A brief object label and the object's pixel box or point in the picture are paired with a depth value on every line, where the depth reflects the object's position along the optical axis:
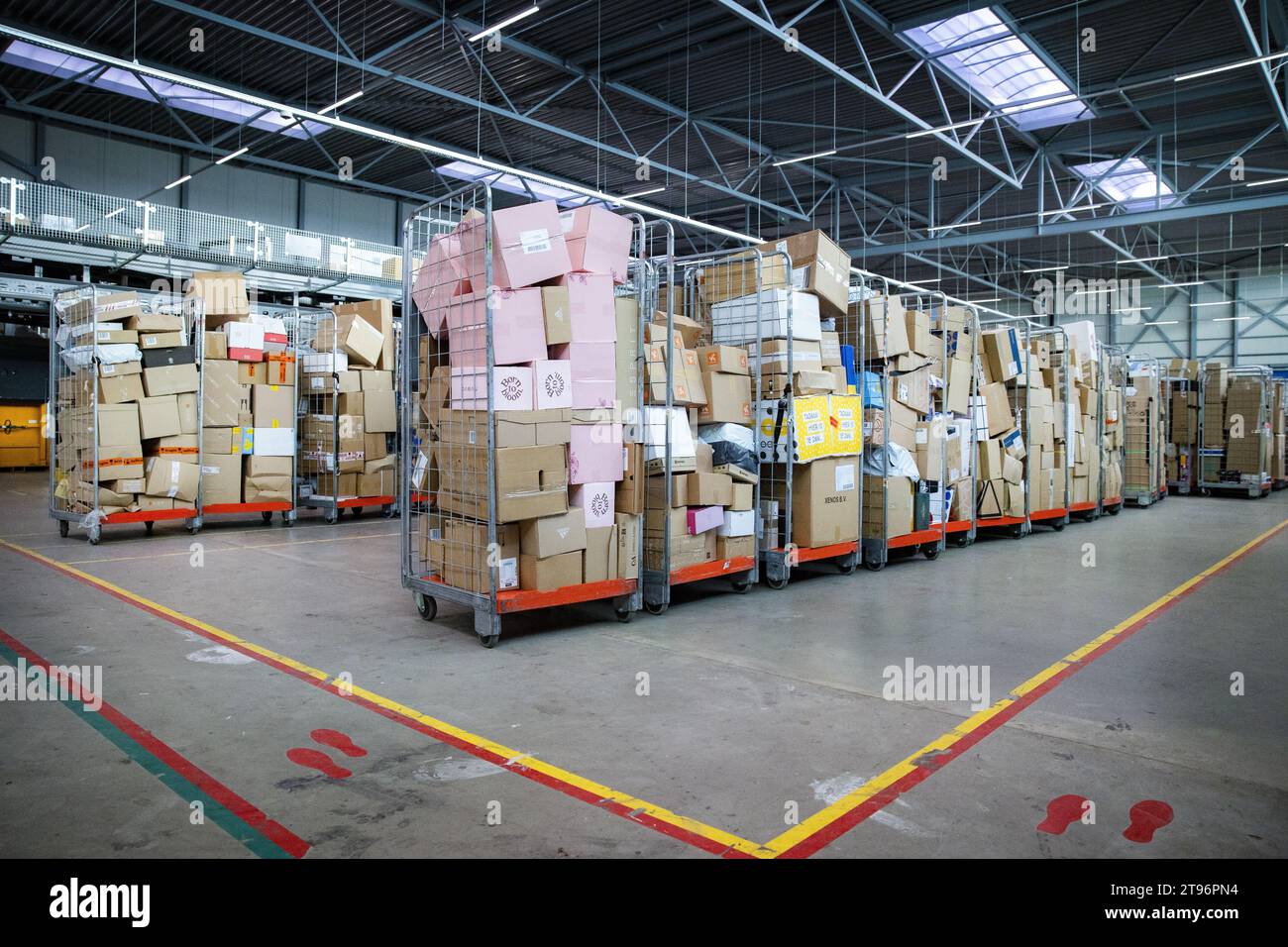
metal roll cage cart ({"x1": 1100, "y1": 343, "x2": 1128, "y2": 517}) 14.41
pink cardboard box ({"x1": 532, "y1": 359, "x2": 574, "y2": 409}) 5.27
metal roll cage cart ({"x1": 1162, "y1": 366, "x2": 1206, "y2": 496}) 19.53
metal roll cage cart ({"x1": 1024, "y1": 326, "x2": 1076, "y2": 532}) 11.90
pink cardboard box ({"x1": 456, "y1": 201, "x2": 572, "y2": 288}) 5.13
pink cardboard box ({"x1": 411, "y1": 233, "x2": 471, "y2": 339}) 5.47
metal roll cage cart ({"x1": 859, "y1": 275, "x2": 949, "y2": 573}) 8.26
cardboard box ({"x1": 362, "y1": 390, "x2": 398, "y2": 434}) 11.62
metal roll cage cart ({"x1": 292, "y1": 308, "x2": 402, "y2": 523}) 11.30
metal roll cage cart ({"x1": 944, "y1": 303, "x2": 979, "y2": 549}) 9.96
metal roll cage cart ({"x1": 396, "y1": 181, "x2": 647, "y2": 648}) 5.14
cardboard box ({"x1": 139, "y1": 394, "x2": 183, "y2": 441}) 9.44
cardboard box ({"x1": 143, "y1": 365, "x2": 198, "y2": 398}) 9.47
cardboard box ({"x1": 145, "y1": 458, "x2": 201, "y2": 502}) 9.54
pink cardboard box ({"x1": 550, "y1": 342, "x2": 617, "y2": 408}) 5.45
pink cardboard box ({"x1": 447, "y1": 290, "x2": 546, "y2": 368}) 5.13
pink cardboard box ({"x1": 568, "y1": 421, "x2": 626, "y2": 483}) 5.50
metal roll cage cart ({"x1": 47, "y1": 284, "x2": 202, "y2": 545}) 9.10
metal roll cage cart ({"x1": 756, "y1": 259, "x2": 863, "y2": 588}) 7.09
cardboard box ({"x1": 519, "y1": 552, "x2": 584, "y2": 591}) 5.34
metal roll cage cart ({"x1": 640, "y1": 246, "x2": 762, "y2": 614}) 6.10
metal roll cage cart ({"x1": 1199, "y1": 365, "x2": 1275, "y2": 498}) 18.73
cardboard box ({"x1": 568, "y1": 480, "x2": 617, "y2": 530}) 5.56
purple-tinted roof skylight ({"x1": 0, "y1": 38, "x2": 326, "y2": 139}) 15.20
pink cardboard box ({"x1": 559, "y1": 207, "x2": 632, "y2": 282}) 5.41
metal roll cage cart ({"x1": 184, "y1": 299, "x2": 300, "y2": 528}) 9.84
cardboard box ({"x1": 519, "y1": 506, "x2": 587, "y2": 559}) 5.30
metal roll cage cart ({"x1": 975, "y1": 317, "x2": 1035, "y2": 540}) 10.75
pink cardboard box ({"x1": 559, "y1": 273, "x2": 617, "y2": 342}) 5.41
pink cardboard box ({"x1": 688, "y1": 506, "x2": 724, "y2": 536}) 6.38
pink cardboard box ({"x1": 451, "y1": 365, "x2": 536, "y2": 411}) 5.11
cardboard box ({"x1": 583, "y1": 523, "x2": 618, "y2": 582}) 5.63
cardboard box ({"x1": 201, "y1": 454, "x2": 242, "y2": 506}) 10.25
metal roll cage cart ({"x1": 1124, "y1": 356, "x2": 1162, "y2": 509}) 16.06
